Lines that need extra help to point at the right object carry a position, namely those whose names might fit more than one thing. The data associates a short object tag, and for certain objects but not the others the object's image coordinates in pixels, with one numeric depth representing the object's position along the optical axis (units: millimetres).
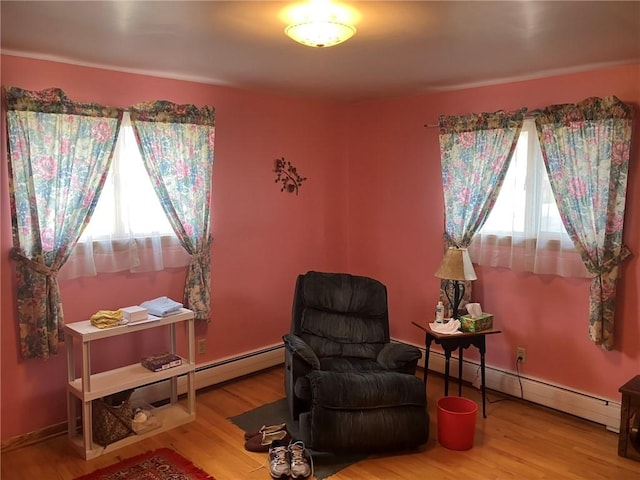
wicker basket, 3111
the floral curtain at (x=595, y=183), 3199
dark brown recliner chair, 2975
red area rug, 2842
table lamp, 3518
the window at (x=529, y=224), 3535
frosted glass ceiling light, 2182
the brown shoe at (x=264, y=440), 3123
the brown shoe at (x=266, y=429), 3242
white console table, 3023
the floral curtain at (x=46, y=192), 3000
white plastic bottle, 3604
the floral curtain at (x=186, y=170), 3533
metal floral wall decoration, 4449
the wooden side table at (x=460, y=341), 3455
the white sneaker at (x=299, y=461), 2812
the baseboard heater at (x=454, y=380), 3337
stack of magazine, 3361
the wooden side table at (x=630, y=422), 2980
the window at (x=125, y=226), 3346
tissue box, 3512
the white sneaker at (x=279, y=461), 2826
